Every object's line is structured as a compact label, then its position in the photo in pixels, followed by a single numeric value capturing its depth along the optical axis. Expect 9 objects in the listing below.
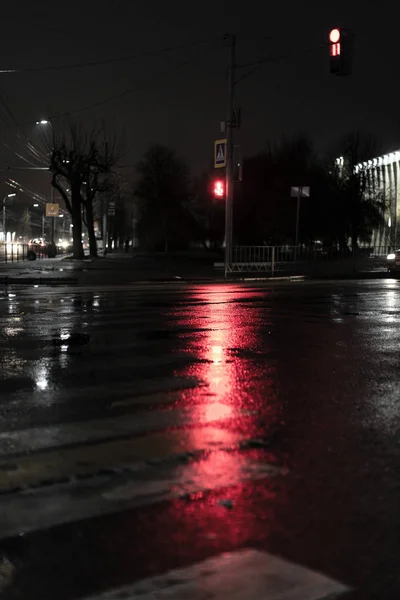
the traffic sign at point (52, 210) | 52.38
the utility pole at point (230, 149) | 31.05
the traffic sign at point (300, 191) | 34.31
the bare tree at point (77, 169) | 60.51
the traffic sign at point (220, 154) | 30.77
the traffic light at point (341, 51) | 17.73
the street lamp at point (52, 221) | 59.92
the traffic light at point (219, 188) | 31.91
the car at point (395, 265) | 35.47
